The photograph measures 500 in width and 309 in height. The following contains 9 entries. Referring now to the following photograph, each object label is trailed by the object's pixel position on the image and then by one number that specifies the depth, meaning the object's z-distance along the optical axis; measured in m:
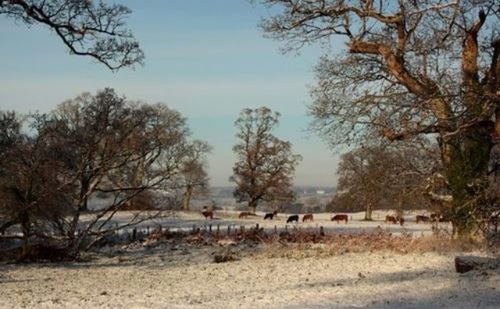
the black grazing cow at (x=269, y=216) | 53.69
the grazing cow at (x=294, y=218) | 47.82
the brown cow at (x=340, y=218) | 49.72
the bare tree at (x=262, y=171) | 63.91
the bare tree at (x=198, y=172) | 58.50
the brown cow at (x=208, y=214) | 49.28
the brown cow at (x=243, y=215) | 53.92
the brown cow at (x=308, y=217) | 52.50
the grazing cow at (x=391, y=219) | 49.01
